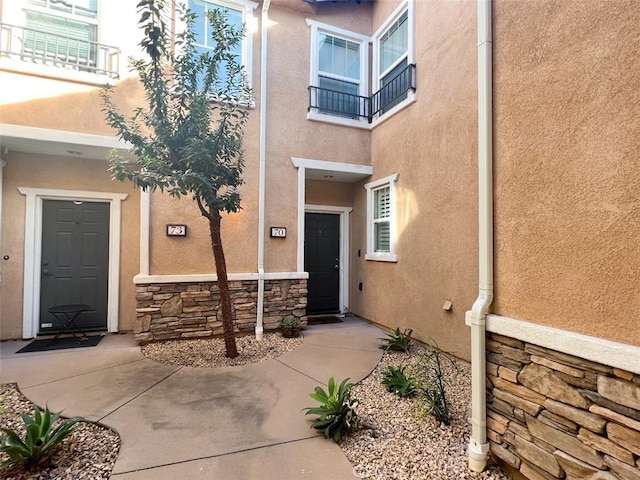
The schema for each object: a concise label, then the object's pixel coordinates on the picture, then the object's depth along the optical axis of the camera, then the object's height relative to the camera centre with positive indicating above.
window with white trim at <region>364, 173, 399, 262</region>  5.31 +0.49
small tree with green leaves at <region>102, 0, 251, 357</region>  3.31 +1.30
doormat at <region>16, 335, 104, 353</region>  4.30 -1.43
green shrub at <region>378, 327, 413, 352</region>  4.36 -1.32
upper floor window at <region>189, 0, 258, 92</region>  5.01 +3.60
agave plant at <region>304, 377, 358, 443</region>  2.44 -1.33
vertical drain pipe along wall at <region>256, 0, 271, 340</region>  5.07 +1.47
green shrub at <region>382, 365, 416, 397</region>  3.07 -1.35
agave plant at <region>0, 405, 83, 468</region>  1.98 -1.29
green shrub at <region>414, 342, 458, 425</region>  2.64 -1.38
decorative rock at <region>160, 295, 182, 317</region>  4.58 -0.91
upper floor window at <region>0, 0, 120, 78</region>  4.11 +2.76
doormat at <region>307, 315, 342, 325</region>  5.96 -1.43
